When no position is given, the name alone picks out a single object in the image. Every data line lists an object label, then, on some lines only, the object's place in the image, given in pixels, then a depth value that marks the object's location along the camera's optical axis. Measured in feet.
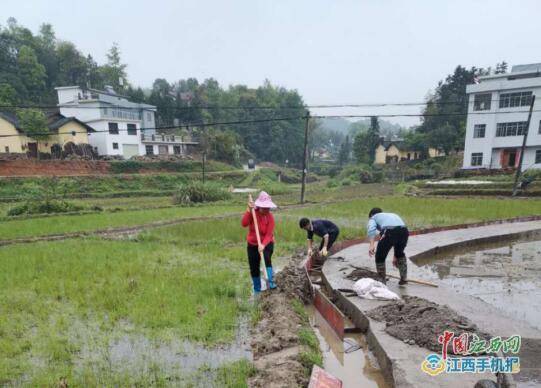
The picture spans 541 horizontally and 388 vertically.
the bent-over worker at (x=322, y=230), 21.22
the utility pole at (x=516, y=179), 62.08
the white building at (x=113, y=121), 113.80
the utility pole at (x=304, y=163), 63.90
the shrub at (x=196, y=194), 68.95
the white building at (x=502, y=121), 94.24
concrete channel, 10.52
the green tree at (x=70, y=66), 164.86
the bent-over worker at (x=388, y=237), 18.62
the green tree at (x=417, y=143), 136.77
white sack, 16.88
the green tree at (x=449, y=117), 122.62
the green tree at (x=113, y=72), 176.04
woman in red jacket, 17.58
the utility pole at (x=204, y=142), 139.95
